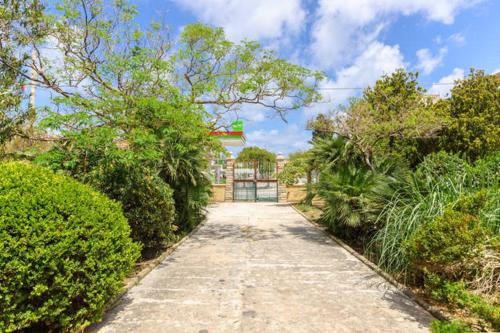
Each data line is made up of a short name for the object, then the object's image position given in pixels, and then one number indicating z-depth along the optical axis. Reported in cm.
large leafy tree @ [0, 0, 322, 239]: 536
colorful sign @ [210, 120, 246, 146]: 2320
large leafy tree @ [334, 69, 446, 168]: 805
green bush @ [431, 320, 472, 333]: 316
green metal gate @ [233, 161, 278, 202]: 2212
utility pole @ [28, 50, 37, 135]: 689
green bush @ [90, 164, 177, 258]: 560
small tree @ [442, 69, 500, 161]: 966
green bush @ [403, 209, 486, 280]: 370
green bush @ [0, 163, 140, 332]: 267
